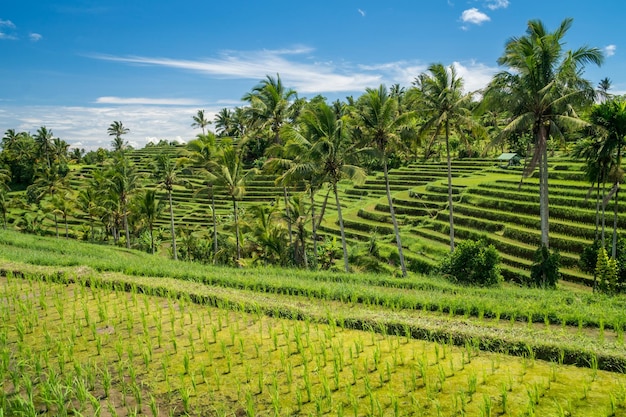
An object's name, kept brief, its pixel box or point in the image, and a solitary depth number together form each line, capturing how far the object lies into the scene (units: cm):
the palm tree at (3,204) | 4719
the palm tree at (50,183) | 4597
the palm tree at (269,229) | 2338
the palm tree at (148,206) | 3212
